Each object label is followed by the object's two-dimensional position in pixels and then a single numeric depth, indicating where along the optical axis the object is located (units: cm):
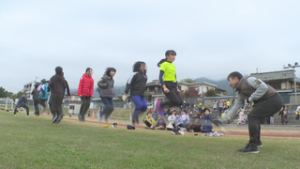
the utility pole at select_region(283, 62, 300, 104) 3204
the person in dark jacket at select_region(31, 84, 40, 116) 1107
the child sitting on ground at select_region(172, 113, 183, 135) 998
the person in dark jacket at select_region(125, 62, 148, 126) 652
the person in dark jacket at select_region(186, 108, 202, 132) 998
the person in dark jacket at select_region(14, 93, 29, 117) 1414
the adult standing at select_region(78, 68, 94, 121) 849
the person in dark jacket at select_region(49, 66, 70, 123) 830
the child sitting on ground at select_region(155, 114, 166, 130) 1081
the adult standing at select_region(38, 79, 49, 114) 1033
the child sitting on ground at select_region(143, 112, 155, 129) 1113
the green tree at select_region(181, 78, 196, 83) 9108
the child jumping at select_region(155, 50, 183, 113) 593
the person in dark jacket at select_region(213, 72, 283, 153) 405
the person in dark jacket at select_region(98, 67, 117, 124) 780
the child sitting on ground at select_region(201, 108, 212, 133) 898
